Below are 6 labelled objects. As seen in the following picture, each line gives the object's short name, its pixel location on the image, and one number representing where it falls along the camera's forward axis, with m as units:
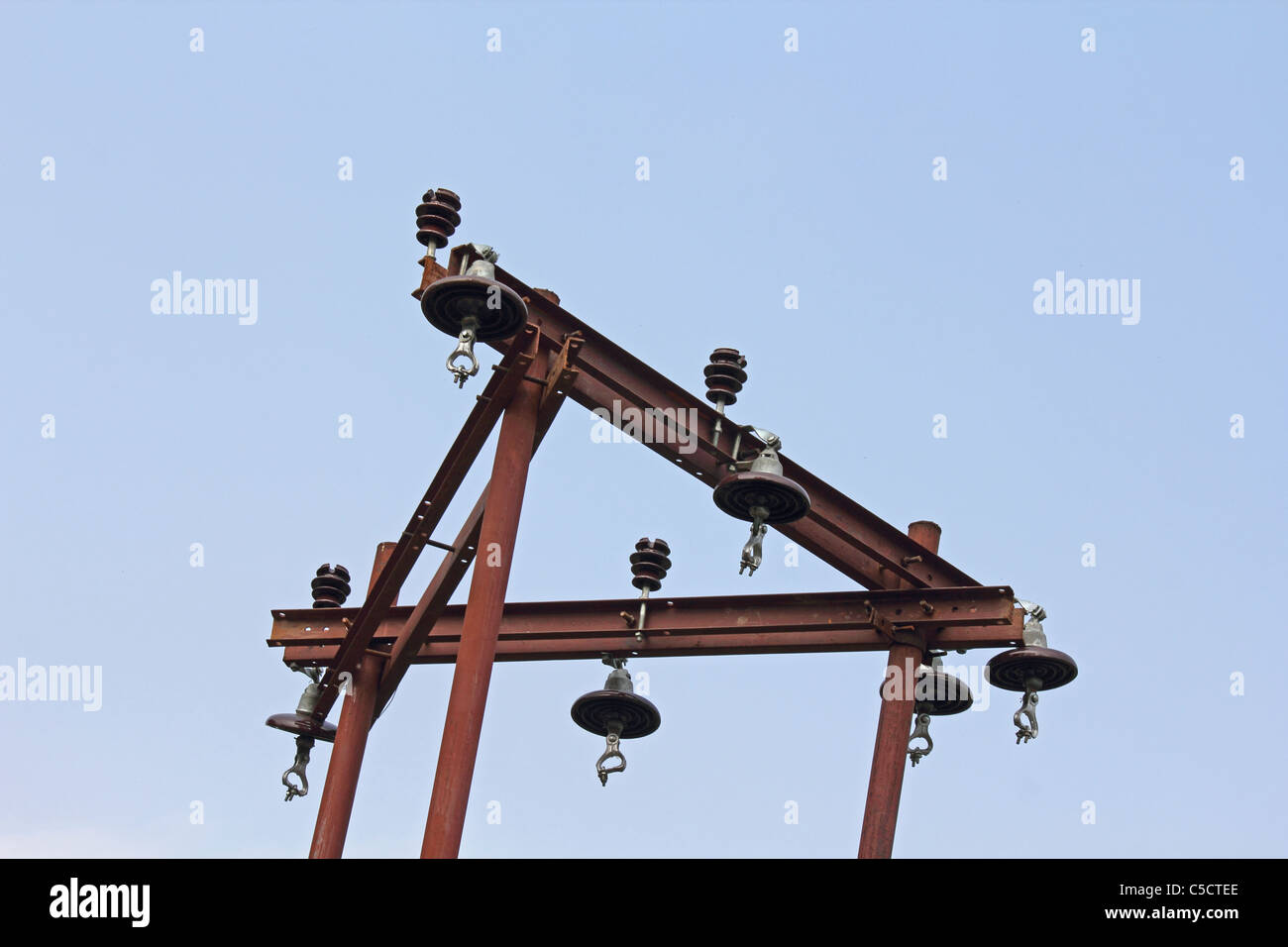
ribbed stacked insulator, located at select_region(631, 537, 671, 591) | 17.48
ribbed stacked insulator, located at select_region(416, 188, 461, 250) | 15.09
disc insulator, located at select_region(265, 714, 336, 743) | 18.77
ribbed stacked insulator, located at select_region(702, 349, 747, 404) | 16.31
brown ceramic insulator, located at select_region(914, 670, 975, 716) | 17.20
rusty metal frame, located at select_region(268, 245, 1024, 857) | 15.69
